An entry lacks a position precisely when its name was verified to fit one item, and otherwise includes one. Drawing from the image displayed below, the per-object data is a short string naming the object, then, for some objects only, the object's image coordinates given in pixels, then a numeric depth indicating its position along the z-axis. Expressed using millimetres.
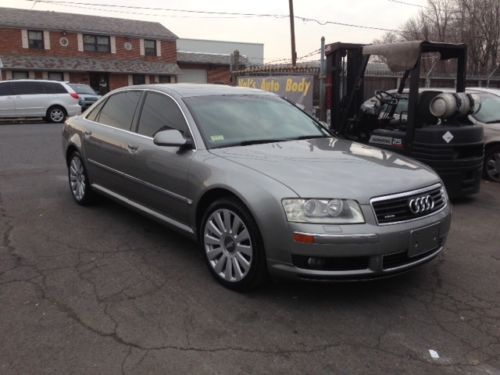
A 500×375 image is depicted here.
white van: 17891
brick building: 34719
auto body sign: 10805
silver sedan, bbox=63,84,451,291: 3336
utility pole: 24250
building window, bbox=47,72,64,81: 35812
